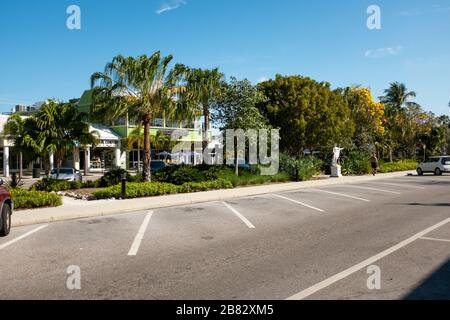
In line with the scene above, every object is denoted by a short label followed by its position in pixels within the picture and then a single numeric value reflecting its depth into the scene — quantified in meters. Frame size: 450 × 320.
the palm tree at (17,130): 19.80
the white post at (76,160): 42.19
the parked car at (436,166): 32.77
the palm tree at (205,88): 22.06
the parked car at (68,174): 28.07
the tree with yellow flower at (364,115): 35.88
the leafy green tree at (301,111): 26.70
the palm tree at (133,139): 41.19
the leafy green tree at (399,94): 60.31
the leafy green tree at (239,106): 24.11
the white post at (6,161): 34.70
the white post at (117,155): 43.03
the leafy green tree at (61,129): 19.81
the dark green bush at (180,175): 20.28
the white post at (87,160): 39.84
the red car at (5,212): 8.95
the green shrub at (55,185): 19.73
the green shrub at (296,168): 26.00
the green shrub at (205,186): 18.75
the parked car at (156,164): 36.28
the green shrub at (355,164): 32.88
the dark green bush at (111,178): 21.47
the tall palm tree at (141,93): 20.12
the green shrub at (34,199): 13.38
